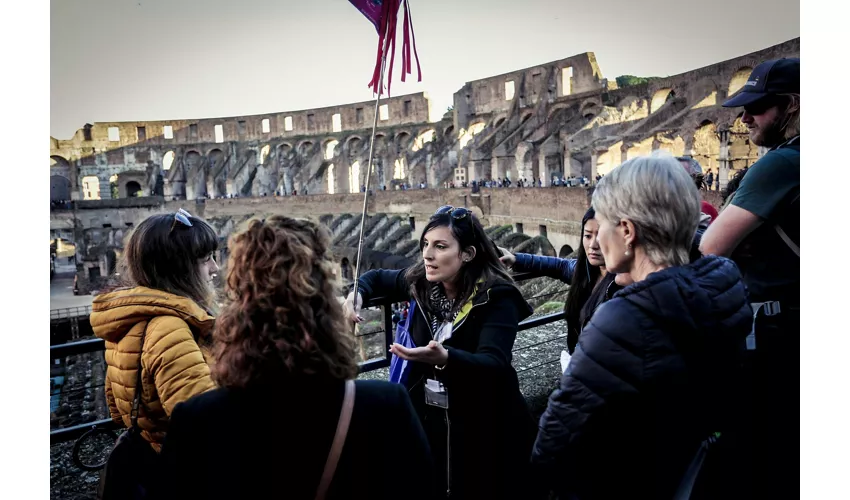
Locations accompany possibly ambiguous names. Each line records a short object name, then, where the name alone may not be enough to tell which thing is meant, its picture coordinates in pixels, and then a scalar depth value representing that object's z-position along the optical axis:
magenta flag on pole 2.69
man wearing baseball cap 1.99
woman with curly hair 1.33
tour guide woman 2.16
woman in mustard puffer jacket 1.85
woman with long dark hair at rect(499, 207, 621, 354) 2.32
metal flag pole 2.11
